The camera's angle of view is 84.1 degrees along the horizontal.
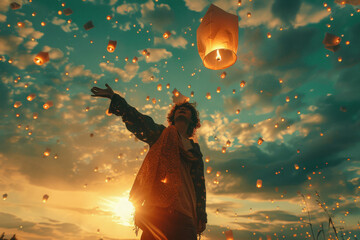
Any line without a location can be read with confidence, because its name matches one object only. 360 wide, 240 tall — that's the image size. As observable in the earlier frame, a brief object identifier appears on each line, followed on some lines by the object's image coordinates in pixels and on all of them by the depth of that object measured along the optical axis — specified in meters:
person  2.15
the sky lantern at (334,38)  5.36
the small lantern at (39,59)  5.51
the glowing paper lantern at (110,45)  6.09
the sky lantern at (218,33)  2.68
